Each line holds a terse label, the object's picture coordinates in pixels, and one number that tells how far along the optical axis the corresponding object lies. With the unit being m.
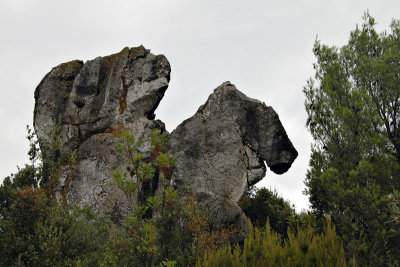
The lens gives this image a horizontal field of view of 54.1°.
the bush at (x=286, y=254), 9.03
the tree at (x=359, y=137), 17.31
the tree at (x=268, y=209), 27.53
